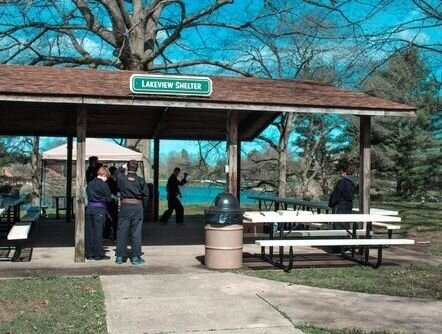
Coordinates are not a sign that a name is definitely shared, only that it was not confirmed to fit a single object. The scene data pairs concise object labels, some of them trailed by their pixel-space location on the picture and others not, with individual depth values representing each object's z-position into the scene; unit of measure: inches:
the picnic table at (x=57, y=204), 816.8
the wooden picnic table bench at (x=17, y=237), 408.2
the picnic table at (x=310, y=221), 388.8
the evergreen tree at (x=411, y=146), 1742.1
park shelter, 411.2
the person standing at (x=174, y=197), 724.0
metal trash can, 396.8
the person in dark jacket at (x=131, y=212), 412.2
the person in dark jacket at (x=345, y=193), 481.4
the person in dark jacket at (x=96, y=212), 427.5
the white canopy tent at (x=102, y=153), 798.5
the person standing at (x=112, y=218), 555.8
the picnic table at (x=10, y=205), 589.8
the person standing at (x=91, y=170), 539.5
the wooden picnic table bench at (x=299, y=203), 579.5
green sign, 409.1
